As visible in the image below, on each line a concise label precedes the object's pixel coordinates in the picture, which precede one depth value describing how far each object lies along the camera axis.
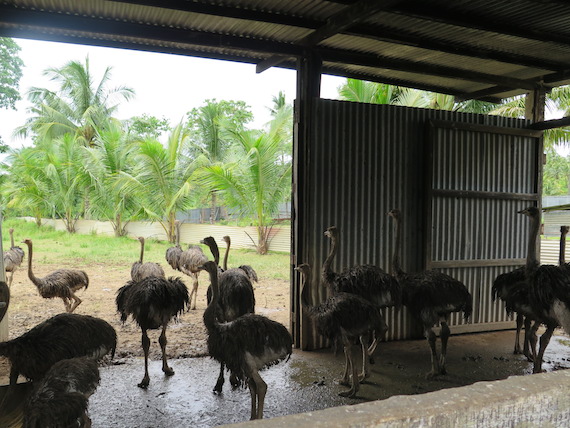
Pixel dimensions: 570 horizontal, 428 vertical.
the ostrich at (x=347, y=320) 5.27
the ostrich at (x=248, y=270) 8.55
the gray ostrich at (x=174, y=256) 10.53
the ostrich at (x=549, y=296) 5.63
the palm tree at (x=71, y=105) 26.33
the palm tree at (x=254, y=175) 15.89
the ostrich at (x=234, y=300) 6.03
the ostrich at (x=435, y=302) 6.00
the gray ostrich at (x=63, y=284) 8.22
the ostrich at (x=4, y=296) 4.18
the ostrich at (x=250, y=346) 4.45
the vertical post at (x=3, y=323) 6.19
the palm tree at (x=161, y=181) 17.19
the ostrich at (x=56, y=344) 4.18
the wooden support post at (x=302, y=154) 6.83
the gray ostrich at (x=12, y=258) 10.64
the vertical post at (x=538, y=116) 8.45
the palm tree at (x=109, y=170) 19.59
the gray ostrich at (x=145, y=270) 8.71
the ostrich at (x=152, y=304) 5.57
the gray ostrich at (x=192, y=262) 9.97
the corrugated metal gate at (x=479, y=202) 7.75
